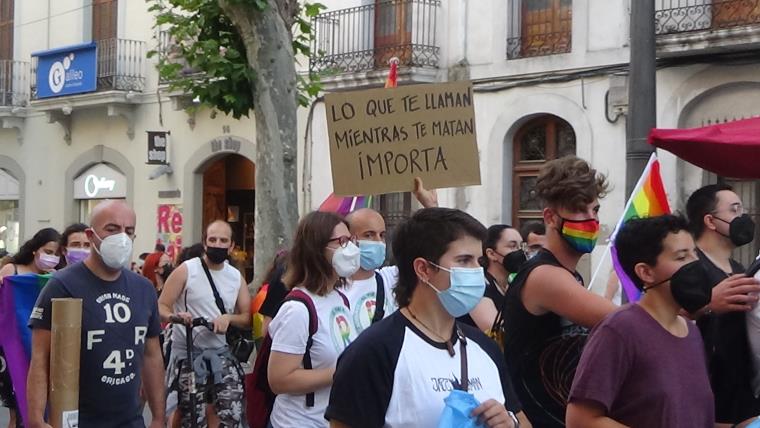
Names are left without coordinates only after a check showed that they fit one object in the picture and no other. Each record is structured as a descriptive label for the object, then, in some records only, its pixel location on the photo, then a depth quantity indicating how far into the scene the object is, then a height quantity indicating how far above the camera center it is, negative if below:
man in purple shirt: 3.61 -0.38
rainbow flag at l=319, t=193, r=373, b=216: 8.41 +0.14
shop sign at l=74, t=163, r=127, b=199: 25.09 +0.80
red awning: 5.44 +0.38
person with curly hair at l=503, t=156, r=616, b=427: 4.29 -0.26
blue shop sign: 24.38 +3.09
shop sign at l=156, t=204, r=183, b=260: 23.56 -0.09
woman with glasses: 5.06 -0.43
